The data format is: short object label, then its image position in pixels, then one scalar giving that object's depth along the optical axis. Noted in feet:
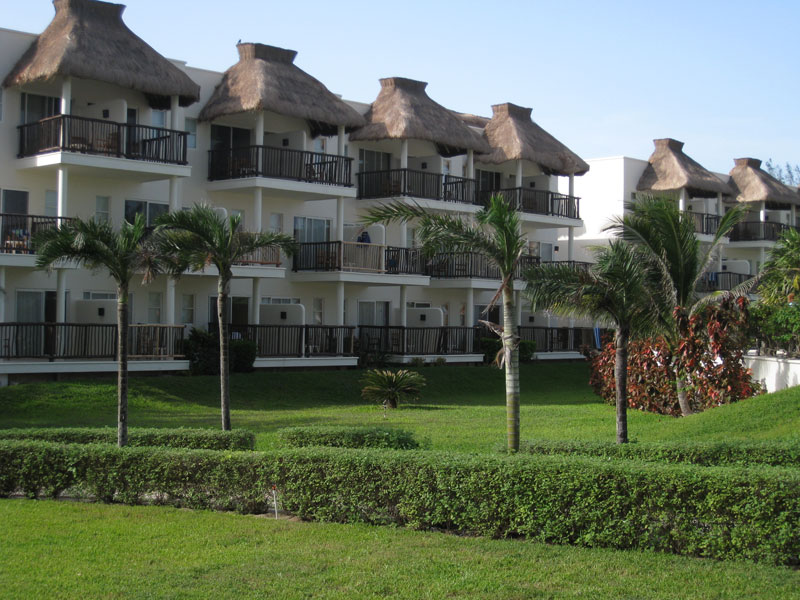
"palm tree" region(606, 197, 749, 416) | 65.87
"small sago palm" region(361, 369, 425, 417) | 82.84
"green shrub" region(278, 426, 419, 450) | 46.80
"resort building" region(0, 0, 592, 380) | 87.15
